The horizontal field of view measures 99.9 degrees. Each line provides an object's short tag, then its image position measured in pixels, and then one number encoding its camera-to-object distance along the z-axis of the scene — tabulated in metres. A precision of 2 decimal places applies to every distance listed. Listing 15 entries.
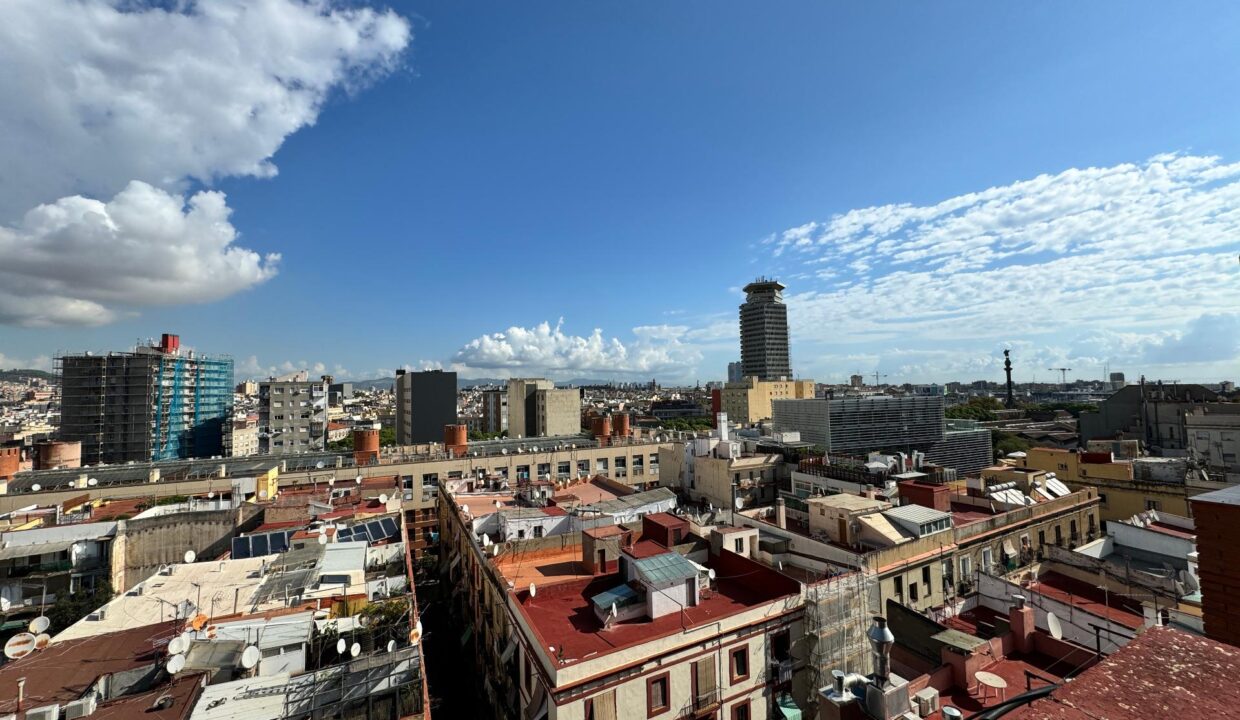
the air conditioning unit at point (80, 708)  11.33
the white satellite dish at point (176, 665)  12.37
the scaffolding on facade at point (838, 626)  17.47
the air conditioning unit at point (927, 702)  12.29
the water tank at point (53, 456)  56.00
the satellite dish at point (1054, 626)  16.10
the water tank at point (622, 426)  71.31
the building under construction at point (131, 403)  85.56
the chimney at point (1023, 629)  16.41
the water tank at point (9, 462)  45.94
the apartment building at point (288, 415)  92.94
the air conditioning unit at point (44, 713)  10.96
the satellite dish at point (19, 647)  13.87
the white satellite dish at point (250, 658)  12.68
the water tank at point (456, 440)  55.28
